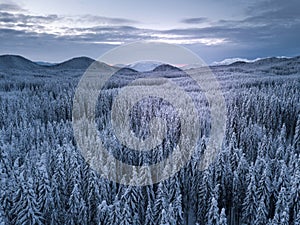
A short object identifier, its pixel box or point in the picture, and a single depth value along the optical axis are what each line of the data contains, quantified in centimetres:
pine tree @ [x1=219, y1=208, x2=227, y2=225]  2179
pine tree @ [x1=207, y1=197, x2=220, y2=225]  2333
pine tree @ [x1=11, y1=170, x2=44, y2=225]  2348
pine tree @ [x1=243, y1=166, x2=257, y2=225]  2808
